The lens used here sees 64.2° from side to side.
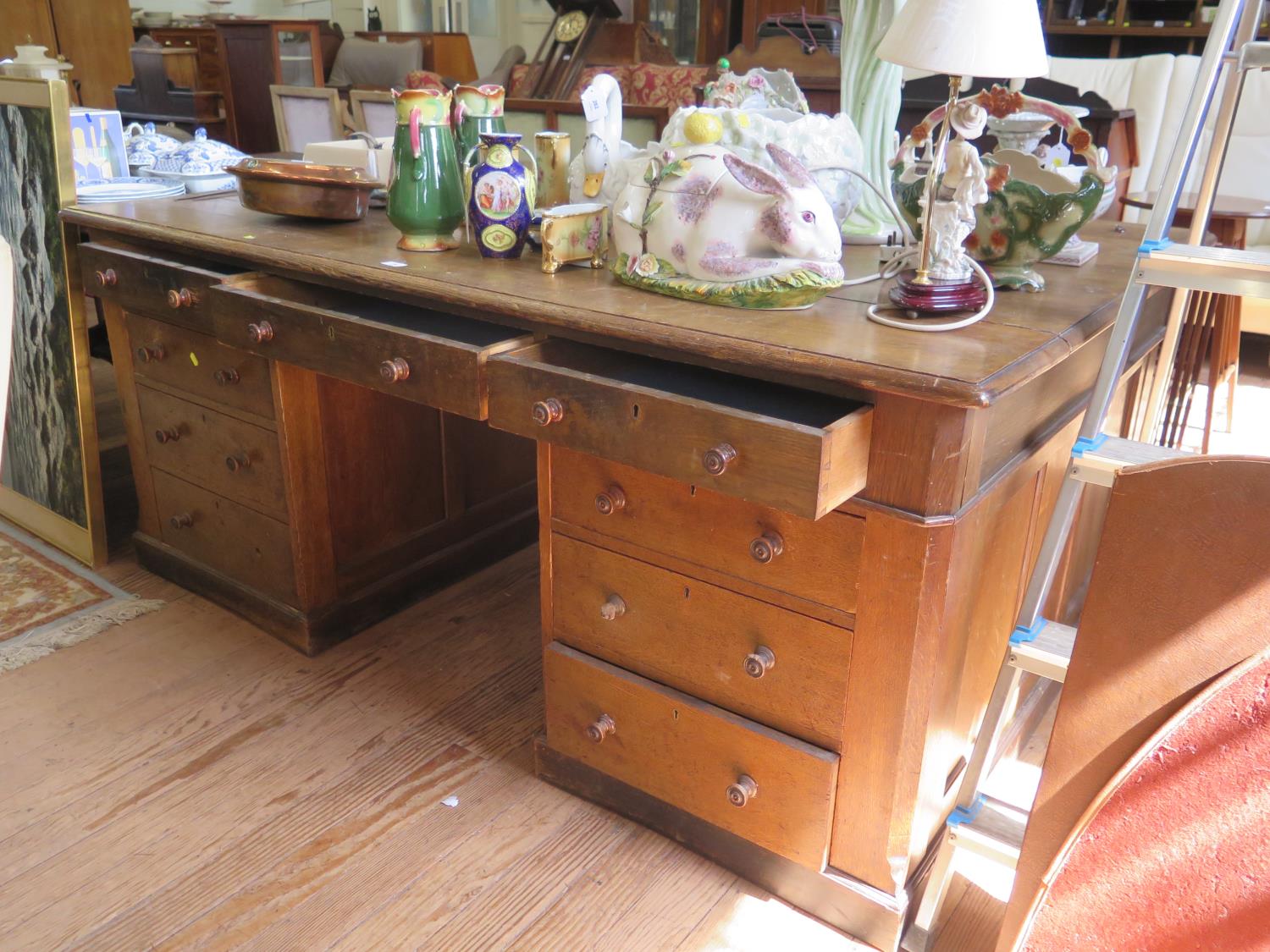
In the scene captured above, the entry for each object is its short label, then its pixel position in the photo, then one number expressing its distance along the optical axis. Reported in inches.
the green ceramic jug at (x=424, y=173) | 56.6
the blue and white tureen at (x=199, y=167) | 81.7
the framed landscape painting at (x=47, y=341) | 73.5
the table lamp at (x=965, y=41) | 39.6
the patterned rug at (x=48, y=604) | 73.2
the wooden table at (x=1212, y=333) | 105.9
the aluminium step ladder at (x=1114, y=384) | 35.8
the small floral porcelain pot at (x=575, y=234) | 53.6
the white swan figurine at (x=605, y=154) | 58.3
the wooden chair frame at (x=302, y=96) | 125.9
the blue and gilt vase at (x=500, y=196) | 55.2
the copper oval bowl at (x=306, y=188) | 65.9
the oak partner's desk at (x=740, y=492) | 40.4
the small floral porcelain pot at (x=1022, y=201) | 47.7
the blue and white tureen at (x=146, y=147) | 83.0
